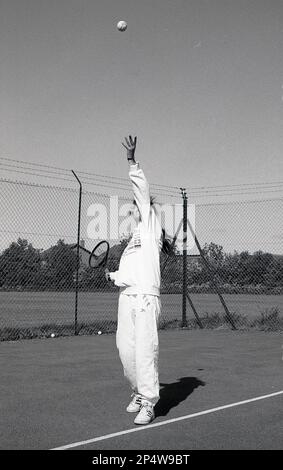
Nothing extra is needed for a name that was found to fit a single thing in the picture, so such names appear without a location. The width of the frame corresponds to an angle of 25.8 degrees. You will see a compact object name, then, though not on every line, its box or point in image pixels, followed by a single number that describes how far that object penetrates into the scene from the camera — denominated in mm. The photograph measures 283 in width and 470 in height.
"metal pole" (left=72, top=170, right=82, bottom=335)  13355
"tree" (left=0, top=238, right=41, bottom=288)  14258
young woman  5434
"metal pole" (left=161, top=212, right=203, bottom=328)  15633
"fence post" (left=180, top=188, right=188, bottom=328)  15695
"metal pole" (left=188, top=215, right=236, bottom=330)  15443
